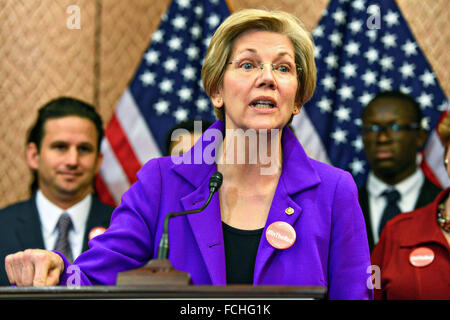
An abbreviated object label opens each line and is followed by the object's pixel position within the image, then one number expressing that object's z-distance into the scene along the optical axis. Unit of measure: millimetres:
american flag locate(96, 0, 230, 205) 4117
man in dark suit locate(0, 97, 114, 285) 3621
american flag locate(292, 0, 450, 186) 3934
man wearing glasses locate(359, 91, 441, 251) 3793
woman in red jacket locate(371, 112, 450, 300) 2982
